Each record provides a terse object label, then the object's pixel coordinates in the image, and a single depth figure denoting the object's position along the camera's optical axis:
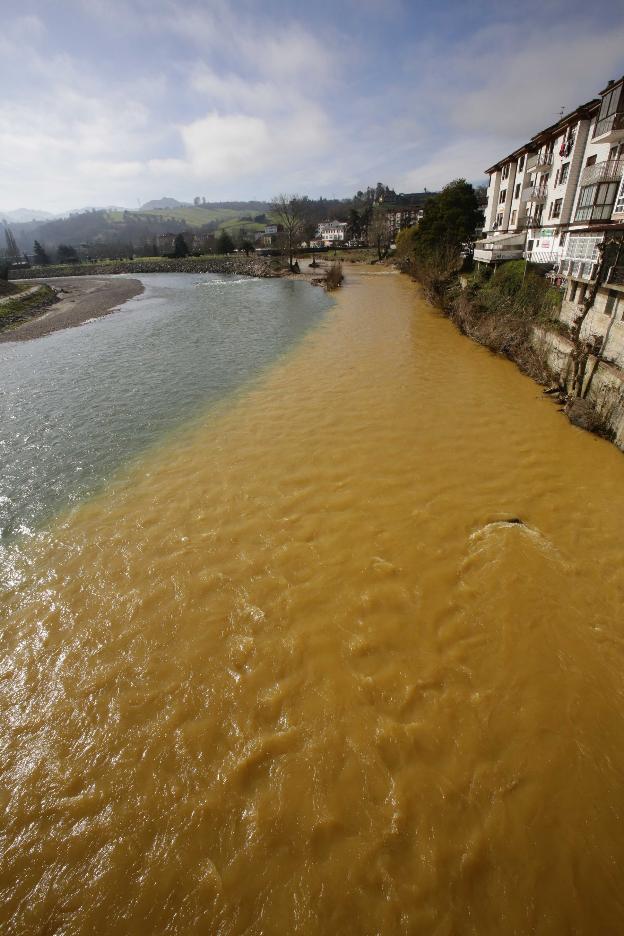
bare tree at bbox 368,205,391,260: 74.64
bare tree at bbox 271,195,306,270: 66.29
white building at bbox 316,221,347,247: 113.06
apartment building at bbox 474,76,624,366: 13.99
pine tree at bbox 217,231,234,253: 88.69
